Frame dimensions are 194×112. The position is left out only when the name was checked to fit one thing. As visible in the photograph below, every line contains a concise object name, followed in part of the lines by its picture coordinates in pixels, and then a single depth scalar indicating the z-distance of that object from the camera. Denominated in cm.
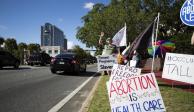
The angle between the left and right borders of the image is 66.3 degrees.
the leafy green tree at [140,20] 1873
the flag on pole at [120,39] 696
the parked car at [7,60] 1229
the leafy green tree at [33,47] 3992
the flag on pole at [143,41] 461
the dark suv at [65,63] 940
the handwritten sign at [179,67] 454
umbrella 1239
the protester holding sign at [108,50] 871
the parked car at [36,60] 1823
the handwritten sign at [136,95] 239
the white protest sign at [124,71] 372
